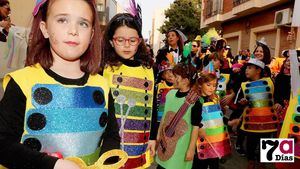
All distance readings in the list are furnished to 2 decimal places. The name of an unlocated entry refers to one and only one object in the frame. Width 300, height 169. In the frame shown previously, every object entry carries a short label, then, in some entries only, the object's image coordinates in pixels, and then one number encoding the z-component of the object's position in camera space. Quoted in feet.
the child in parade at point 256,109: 10.39
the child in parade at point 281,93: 10.20
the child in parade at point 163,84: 12.72
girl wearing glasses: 5.78
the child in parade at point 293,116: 8.47
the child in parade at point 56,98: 3.16
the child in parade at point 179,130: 7.80
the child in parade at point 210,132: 9.39
